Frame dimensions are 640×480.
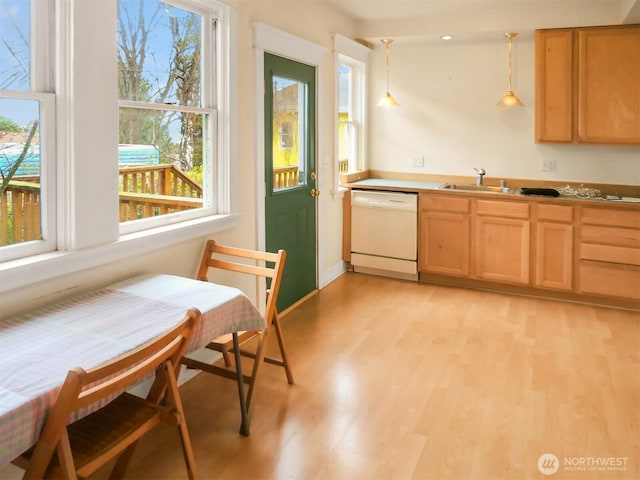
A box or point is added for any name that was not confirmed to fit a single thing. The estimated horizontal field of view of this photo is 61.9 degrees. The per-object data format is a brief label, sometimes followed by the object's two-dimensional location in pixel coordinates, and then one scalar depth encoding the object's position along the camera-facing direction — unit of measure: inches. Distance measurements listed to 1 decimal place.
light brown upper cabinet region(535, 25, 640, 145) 163.9
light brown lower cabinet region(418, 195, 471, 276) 185.5
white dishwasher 193.2
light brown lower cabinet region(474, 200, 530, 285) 175.9
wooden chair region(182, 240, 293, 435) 97.9
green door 146.9
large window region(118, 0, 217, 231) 100.3
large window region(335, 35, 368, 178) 201.2
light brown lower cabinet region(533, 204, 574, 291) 169.2
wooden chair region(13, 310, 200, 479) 56.1
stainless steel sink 194.4
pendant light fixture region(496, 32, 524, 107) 180.4
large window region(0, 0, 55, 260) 79.2
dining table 55.4
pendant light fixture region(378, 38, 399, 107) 197.2
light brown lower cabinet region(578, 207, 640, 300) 160.6
